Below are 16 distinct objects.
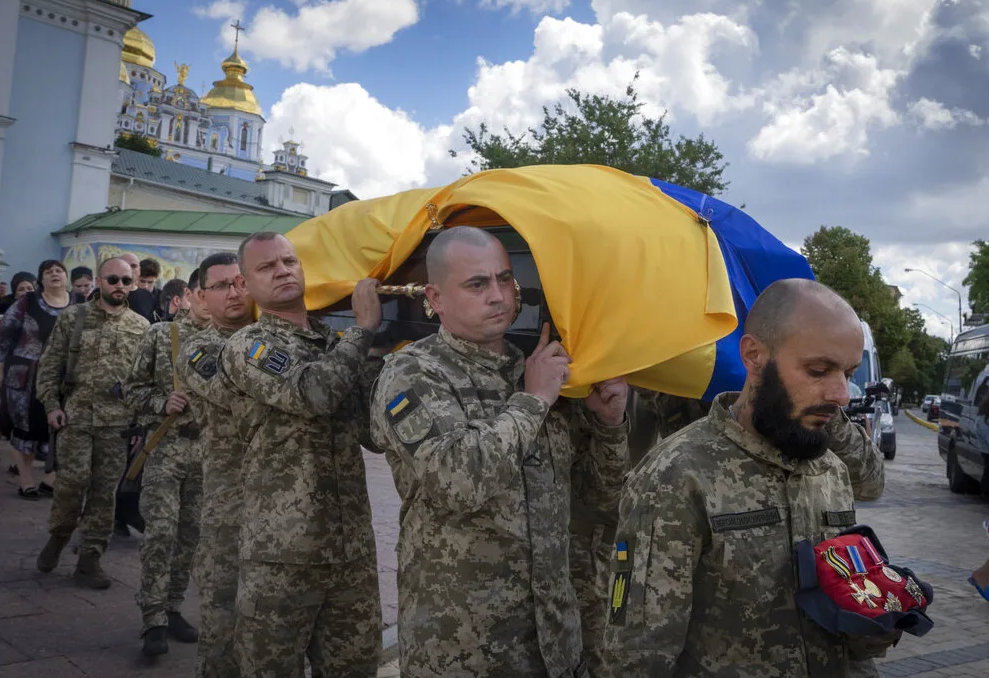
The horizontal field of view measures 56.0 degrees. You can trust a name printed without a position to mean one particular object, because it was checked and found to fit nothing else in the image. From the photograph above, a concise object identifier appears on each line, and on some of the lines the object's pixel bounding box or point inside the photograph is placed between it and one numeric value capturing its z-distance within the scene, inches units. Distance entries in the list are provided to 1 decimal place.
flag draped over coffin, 111.1
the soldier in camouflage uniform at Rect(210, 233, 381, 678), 134.2
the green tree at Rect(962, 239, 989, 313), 2050.9
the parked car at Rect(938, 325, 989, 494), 480.2
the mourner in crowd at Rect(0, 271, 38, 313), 412.8
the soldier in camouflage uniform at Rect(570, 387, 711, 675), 134.5
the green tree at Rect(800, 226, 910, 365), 2026.3
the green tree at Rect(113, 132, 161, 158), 2384.4
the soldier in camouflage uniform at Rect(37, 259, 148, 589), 245.0
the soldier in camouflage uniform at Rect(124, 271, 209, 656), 199.2
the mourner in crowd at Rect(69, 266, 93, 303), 394.6
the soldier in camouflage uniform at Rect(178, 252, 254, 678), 149.7
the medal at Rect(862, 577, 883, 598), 75.0
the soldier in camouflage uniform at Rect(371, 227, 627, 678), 101.7
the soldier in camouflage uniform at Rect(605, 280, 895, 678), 80.1
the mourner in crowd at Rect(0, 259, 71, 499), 329.1
